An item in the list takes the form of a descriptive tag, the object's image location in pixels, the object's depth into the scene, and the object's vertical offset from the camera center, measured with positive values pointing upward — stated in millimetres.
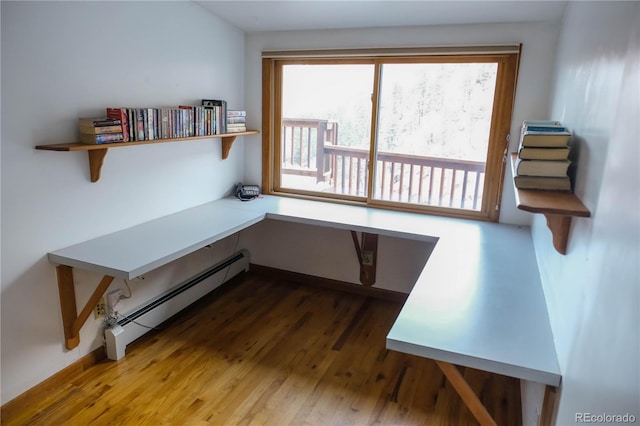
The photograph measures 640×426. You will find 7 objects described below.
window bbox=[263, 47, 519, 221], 2846 -56
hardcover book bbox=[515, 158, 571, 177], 1460 -144
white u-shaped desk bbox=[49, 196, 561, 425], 1428 -705
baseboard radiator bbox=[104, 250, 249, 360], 2465 -1256
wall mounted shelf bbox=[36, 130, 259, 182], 1937 -172
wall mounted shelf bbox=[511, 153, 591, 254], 1241 -233
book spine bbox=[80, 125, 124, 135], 2076 -88
